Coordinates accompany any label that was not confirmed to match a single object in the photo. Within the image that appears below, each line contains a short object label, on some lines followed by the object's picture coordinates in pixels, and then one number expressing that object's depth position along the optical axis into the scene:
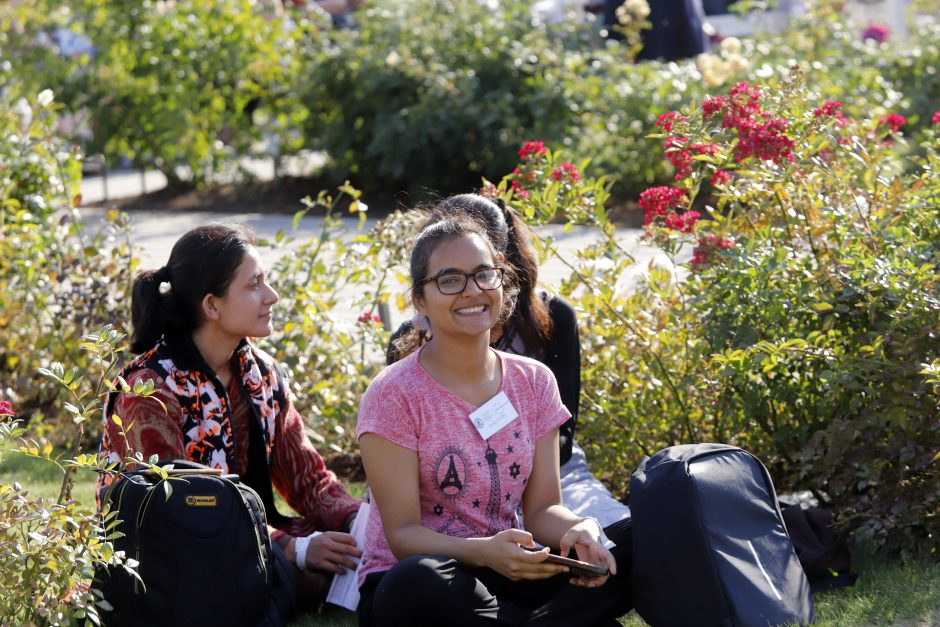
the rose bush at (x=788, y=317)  7.46
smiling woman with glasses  6.48
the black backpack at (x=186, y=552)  6.54
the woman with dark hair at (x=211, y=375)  7.32
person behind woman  7.94
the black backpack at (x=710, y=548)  6.50
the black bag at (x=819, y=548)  7.39
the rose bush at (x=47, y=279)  11.14
